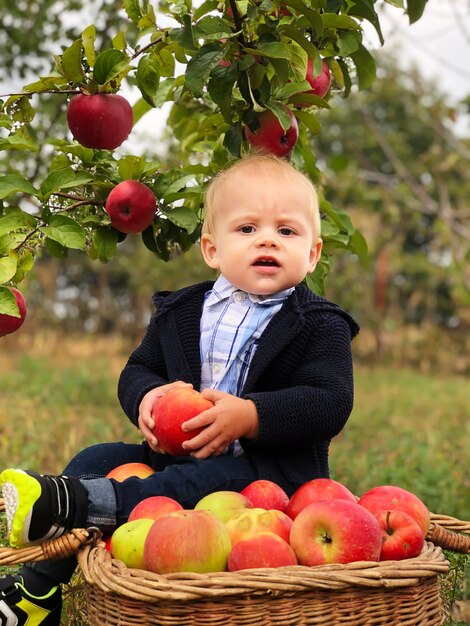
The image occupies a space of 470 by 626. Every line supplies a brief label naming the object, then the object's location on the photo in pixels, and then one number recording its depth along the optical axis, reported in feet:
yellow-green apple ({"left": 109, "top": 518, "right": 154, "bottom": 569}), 5.62
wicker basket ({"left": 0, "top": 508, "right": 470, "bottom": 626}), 5.03
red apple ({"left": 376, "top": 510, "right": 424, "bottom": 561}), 5.87
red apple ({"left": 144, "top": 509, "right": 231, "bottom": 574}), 5.34
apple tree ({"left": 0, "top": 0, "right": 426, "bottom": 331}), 6.73
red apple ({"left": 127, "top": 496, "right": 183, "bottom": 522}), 6.02
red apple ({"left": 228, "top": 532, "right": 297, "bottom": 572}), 5.41
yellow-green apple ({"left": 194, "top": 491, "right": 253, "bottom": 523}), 6.07
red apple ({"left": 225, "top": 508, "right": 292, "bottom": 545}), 5.71
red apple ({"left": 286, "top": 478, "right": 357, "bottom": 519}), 6.32
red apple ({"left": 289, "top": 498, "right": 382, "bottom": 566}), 5.56
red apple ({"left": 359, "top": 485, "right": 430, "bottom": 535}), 6.33
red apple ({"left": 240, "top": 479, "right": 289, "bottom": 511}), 6.36
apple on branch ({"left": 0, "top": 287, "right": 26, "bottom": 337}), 6.86
